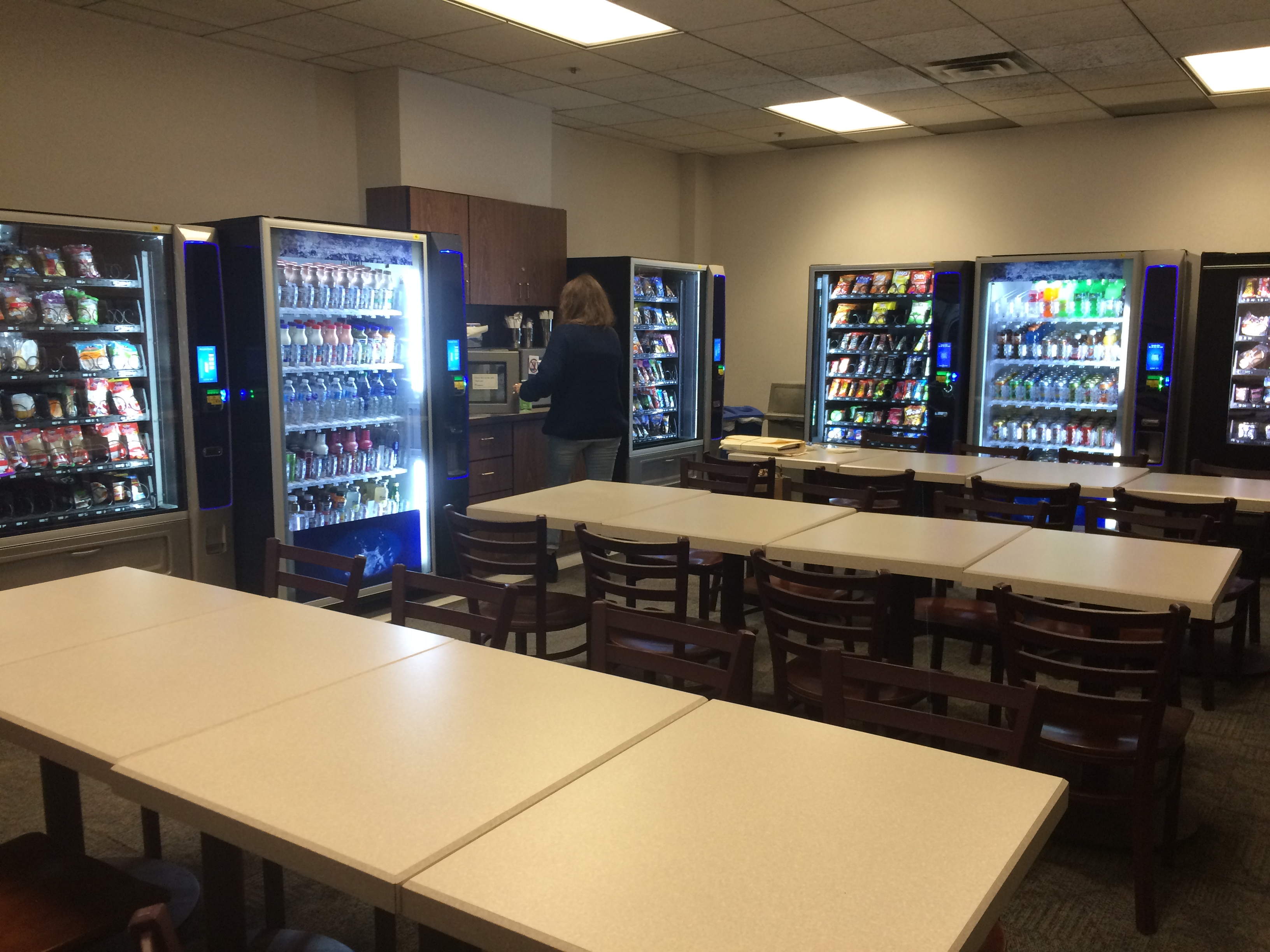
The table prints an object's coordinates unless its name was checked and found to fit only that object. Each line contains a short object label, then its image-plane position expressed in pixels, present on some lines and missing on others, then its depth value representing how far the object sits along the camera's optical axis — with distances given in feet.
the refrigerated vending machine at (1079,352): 21.03
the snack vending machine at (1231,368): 20.76
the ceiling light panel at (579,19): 15.96
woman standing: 18.74
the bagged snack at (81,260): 13.66
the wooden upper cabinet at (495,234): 19.61
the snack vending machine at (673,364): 23.38
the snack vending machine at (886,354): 23.39
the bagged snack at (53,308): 13.38
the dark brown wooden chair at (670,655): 6.95
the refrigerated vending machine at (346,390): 15.49
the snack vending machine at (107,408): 13.23
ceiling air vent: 19.04
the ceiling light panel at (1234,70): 18.69
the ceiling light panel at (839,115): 23.24
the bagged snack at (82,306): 13.88
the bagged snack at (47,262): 13.29
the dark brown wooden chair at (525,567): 11.34
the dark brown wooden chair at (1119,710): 7.98
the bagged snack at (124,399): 14.35
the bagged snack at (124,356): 14.26
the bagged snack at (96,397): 14.08
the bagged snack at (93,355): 13.92
